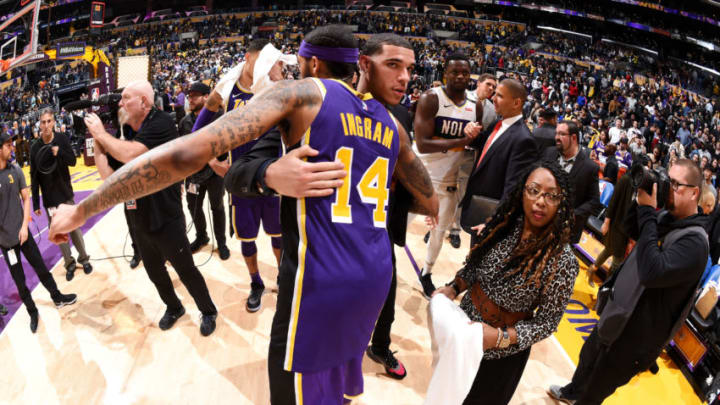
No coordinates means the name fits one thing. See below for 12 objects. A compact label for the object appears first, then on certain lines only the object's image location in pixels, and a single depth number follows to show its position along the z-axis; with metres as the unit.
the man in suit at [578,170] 3.87
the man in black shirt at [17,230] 3.49
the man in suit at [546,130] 5.02
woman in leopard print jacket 1.91
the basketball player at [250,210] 3.34
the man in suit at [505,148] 3.43
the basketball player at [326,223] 1.43
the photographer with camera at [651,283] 2.20
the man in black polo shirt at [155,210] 2.71
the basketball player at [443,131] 3.84
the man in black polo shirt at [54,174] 4.11
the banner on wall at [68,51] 12.89
